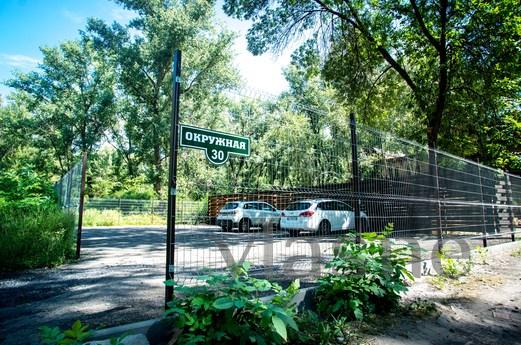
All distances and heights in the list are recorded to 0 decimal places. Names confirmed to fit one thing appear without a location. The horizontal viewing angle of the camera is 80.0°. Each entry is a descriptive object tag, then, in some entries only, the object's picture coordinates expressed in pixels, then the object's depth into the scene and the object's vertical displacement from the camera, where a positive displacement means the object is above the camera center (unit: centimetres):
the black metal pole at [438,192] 563 +28
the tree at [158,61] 2403 +1184
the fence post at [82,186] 665 +53
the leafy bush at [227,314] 203 -72
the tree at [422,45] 946 +563
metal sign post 256 +5
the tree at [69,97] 2695 +1017
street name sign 265 +60
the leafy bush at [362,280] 310 -75
